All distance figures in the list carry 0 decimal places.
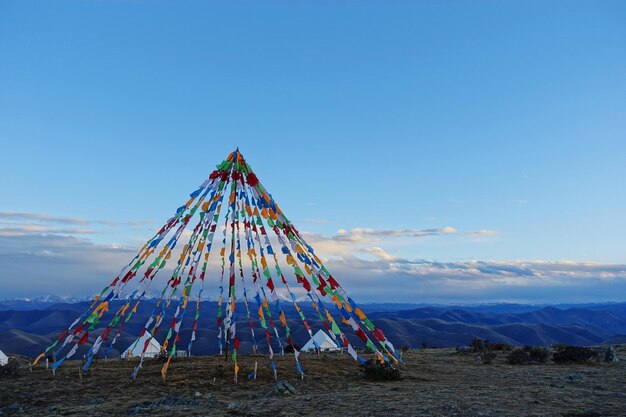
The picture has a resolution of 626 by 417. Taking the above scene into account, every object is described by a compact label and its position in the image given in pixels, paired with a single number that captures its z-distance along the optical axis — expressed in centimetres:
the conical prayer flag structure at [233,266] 1827
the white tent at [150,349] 3381
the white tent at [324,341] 3526
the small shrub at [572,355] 2472
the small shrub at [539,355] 2539
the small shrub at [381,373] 1812
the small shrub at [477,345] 3268
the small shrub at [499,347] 3246
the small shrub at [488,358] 2528
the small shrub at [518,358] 2473
